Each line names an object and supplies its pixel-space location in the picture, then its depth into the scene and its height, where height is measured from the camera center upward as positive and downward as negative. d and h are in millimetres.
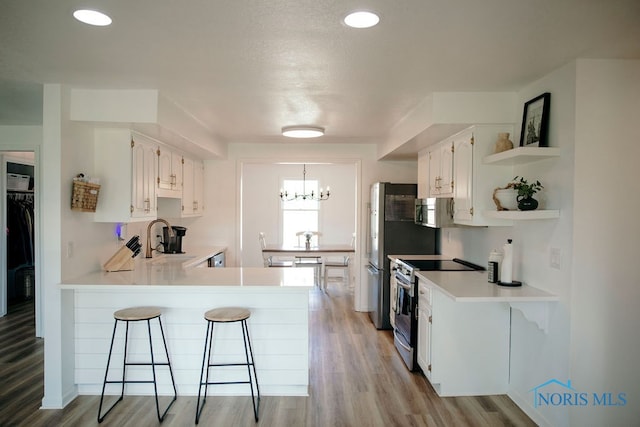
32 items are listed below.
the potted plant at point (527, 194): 2574 +105
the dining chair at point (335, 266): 6820 -1002
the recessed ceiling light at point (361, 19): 1762 +866
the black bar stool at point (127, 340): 2768 -1003
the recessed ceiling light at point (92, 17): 1767 +863
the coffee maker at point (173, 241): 4867 -435
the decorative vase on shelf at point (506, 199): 2805 +79
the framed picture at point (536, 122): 2600 +603
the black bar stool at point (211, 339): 2771 -1007
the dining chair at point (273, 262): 6180 -970
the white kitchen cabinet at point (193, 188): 4703 +230
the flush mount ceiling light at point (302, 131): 4238 +827
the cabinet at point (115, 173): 3234 +268
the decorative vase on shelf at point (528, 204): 2570 +40
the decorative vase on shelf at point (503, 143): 2873 +487
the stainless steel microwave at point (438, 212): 3531 -25
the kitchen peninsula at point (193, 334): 3068 -991
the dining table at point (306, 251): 6066 -669
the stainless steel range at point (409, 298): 3539 -845
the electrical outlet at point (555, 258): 2467 -302
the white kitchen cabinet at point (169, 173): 3891 +351
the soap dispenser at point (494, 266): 2986 -427
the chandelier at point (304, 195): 7969 +257
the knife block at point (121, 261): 3375 -480
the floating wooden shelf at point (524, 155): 2477 +358
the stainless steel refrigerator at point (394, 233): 4676 -292
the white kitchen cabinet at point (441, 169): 3507 +377
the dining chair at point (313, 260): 7142 -995
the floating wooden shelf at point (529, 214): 2453 -27
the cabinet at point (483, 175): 3047 +268
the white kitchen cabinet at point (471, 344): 3094 -1055
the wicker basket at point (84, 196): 2924 +69
